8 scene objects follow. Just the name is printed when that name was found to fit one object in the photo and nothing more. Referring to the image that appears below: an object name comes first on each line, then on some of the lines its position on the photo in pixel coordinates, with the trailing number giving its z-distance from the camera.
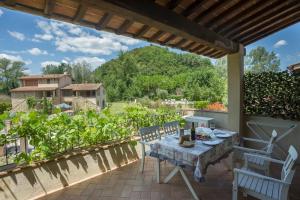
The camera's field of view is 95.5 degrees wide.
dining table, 1.56
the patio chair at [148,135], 2.25
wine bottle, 1.91
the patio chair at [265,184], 1.21
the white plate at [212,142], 1.77
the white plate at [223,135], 1.98
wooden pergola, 1.29
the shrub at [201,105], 4.46
